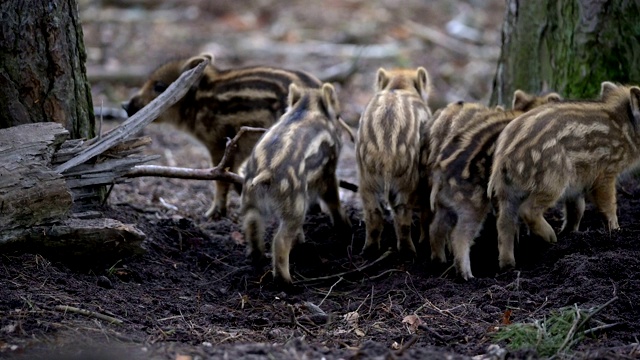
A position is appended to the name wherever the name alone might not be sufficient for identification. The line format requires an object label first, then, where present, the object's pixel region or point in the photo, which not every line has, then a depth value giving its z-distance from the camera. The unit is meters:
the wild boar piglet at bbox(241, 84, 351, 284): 12.22
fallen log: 10.97
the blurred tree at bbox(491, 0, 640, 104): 15.12
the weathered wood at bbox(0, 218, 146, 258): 11.17
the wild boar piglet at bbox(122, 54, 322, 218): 16.16
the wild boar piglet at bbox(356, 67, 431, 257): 12.90
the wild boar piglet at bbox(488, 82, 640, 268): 12.20
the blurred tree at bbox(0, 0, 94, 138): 11.78
